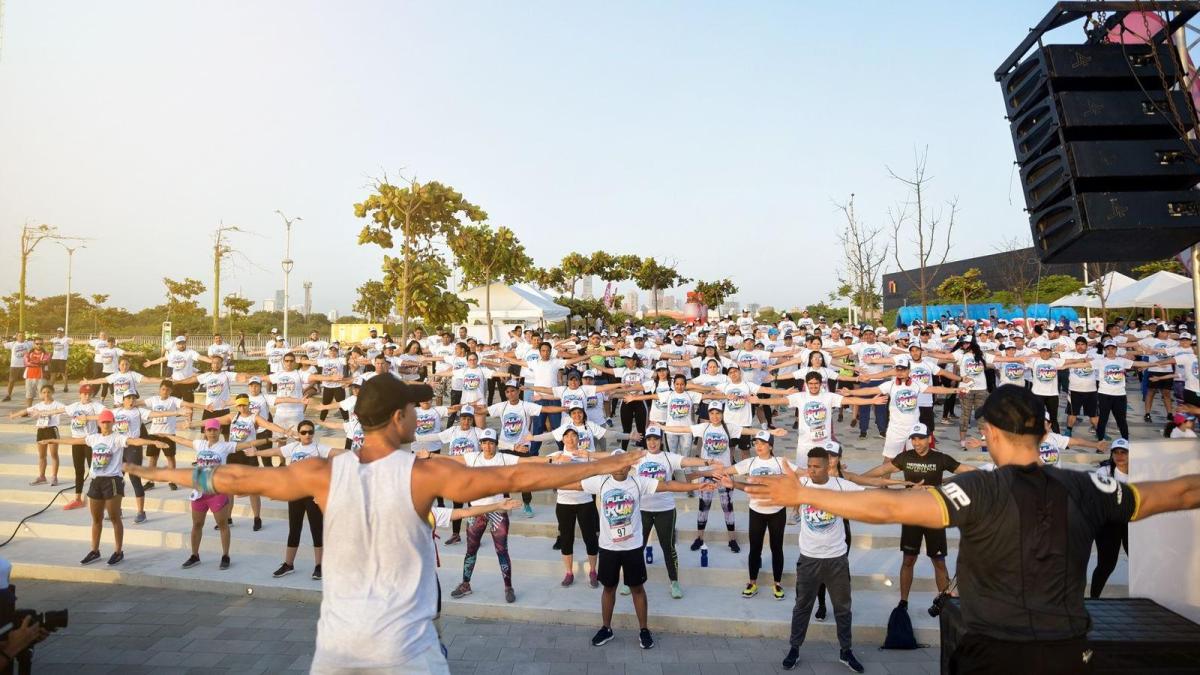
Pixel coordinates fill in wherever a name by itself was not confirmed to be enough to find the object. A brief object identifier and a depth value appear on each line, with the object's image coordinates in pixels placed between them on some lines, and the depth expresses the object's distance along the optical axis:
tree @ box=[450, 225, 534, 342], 27.03
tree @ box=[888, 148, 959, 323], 17.16
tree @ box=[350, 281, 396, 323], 39.35
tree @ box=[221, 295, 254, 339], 45.93
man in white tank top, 2.25
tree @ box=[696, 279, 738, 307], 43.44
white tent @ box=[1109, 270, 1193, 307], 15.89
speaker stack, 4.01
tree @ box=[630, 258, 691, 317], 42.25
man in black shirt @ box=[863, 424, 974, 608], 6.35
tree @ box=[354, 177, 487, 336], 21.42
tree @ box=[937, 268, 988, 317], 34.25
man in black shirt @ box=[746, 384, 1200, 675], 2.23
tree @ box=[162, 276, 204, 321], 39.66
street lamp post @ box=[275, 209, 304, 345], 26.14
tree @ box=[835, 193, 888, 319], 20.97
